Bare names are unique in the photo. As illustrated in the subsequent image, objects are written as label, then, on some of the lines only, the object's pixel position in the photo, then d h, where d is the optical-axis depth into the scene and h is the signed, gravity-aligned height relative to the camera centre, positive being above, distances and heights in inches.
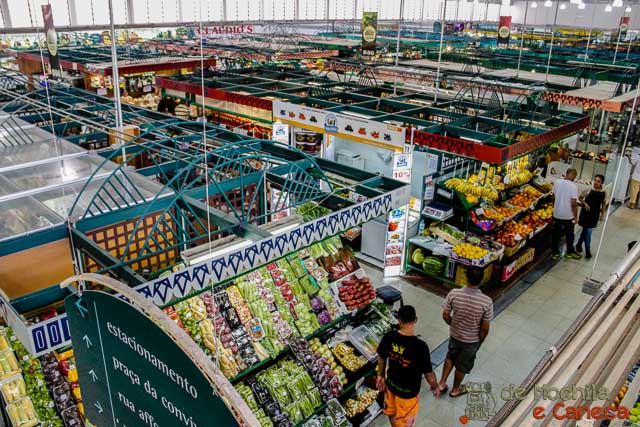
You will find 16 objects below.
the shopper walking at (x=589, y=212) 369.4 -121.5
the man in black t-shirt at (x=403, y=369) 175.6 -111.3
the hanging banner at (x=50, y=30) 272.5 -3.4
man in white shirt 367.9 -120.4
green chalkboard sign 60.1 -44.0
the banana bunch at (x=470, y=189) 347.6 -98.6
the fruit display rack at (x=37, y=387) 176.4 -124.0
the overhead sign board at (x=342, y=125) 333.7 -62.6
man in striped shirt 216.5 -115.8
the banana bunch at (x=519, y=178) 393.4 -105.3
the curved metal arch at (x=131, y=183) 181.5 -61.0
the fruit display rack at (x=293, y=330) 205.5 -123.3
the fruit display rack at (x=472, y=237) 333.7 -130.4
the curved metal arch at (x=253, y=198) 182.2 -63.4
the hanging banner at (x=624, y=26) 967.5 +21.7
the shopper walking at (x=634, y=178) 472.1 -121.9
